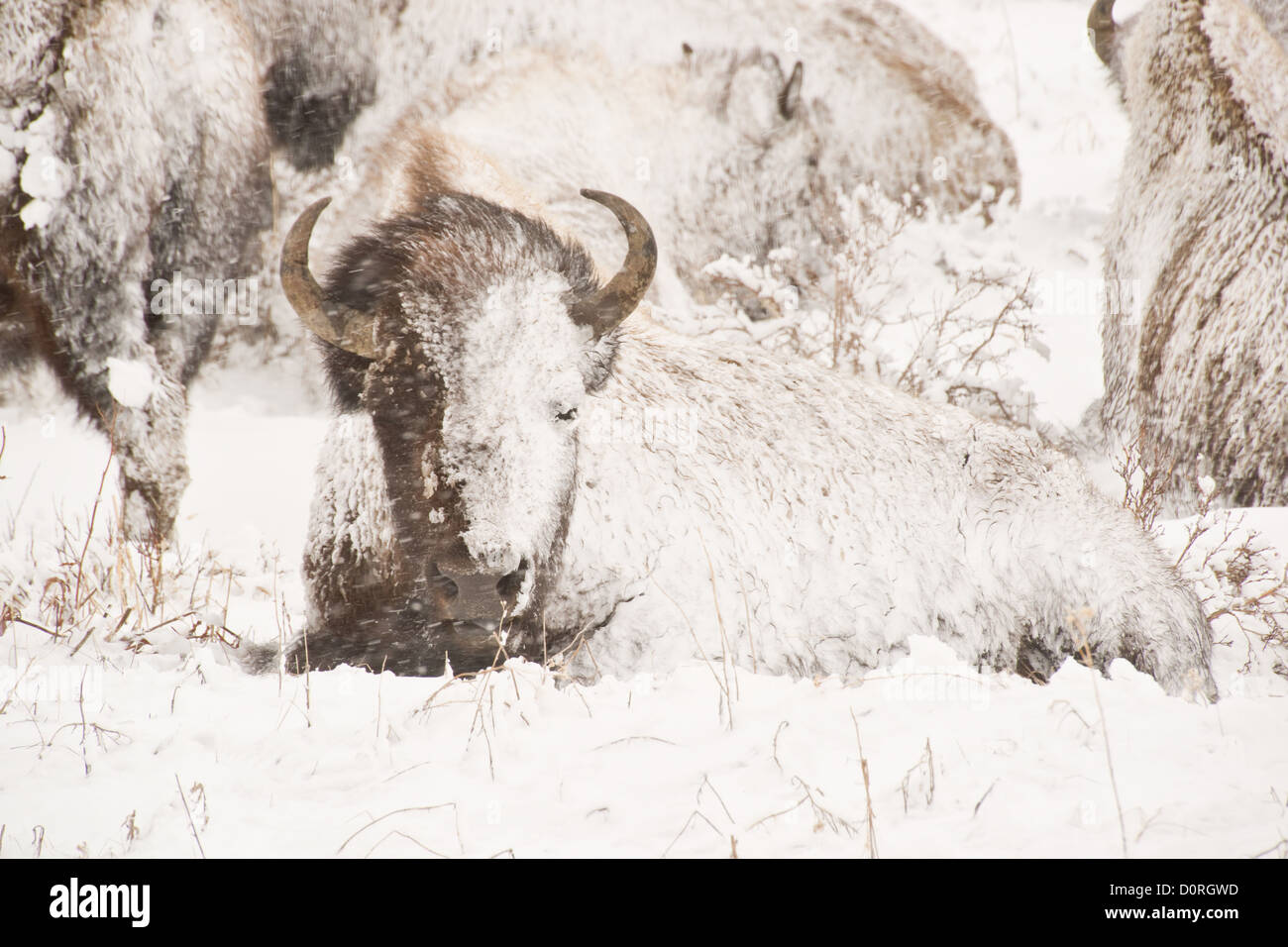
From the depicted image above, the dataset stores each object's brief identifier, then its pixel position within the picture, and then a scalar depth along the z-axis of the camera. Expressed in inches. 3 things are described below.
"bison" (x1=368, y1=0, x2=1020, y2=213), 217.2
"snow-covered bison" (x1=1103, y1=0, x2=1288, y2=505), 167.9
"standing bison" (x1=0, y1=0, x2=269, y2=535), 170.9
